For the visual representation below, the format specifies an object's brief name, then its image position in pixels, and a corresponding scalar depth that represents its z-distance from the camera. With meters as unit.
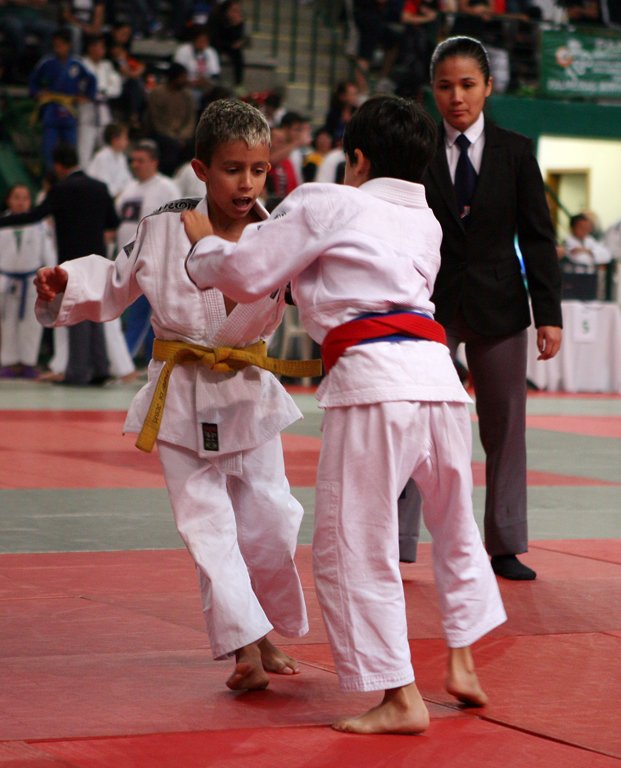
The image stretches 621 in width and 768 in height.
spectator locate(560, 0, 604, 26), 22.06
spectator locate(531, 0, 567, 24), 22.67
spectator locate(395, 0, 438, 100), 20.17
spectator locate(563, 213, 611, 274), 17.06
